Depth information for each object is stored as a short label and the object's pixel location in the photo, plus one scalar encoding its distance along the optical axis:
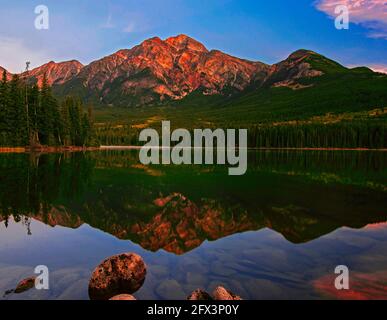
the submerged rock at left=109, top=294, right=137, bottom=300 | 11.27
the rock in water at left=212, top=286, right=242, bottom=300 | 11.46
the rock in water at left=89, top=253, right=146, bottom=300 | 12.55
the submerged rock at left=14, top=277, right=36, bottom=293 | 12.56
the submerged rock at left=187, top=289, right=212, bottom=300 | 11.51
